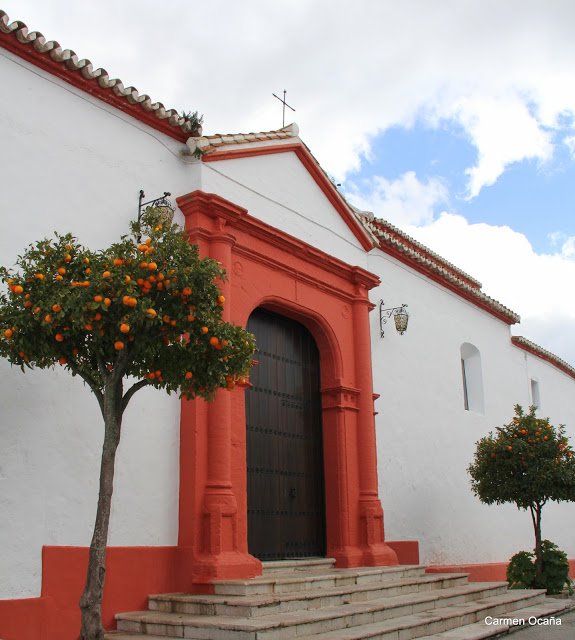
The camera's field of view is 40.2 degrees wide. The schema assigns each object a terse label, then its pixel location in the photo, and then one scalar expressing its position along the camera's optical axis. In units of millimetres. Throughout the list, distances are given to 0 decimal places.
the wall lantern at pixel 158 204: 7829
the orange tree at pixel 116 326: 5418
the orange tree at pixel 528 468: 11258
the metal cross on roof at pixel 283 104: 10705
